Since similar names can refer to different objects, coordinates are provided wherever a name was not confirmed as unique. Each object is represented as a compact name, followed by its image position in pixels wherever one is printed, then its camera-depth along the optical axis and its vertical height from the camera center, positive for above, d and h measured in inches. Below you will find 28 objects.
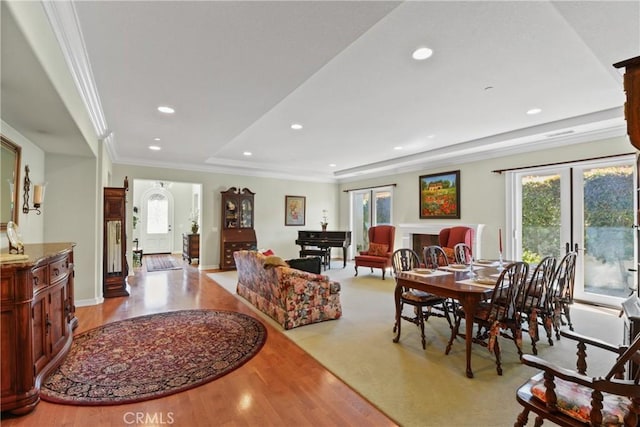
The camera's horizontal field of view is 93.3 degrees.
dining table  101.7 -25.3
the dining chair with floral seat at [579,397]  47.7 -34.0
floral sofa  143.1 -39.6
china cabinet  303.1 -8.4
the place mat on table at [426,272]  127.8 -24.5
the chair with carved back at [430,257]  162.2 -22.9
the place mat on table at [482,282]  109.8 -24.9
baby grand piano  307.6 -26.3
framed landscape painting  254.2 +18.9
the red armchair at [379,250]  263.9 -30.6
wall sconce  136.0 +10.3
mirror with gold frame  112.1 +13.9
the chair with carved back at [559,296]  119.6 -33.9
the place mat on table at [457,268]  145.0 -25.2
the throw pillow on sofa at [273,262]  151.8 -23.4
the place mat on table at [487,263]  159.2 -25.6
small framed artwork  356.8 +7.4
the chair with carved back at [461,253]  179.6 -22.4
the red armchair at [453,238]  224.8 -16.2
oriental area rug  91.0 -52.5
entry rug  310.2 -54.3
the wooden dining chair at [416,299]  126.6 -35.6
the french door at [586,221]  172.4 -2.4
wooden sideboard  79.9 -32.5
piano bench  311.4 -39.6
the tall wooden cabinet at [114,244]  195.0 -19.0
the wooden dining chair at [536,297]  111.4 -31.4
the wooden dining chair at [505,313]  102.0 -34.4
